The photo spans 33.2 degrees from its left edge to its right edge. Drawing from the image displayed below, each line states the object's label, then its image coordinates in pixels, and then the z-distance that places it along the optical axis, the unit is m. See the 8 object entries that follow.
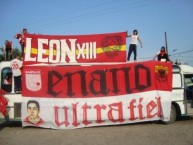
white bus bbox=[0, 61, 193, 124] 11.98
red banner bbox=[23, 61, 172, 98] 11.97
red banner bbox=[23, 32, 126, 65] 13.03
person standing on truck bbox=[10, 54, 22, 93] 12.23
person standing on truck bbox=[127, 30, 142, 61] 14.13
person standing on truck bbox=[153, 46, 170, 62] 13.38
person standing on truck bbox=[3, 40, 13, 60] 15.54
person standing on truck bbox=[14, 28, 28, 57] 13.29
